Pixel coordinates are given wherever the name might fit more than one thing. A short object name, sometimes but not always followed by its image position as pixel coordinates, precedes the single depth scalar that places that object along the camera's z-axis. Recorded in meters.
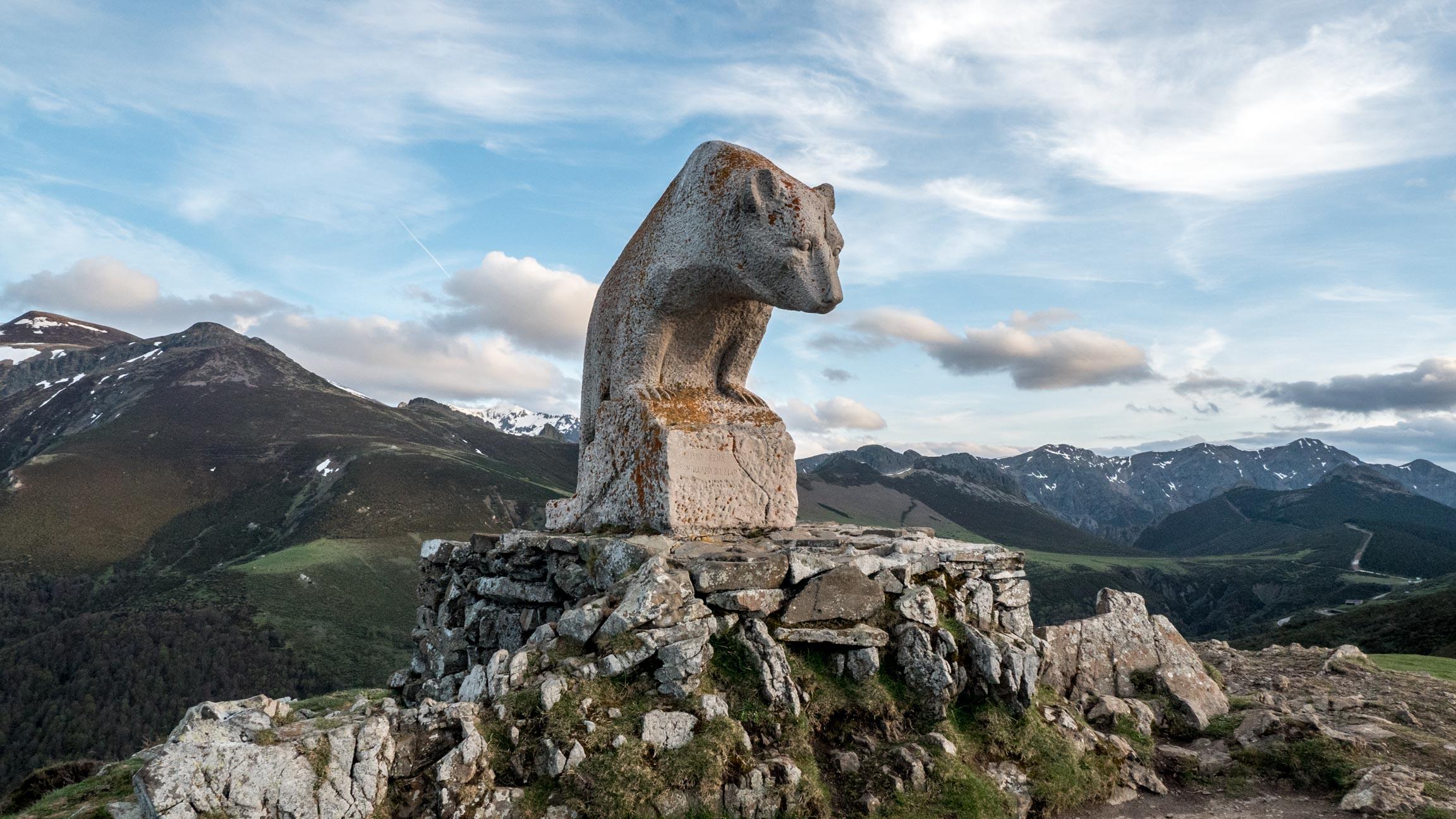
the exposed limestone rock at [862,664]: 7.54
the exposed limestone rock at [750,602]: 7.62
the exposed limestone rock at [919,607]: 8.10
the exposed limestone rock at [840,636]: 7.54
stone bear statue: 10.08
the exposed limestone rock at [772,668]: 7.04
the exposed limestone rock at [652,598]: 7.23
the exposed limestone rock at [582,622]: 7.29
